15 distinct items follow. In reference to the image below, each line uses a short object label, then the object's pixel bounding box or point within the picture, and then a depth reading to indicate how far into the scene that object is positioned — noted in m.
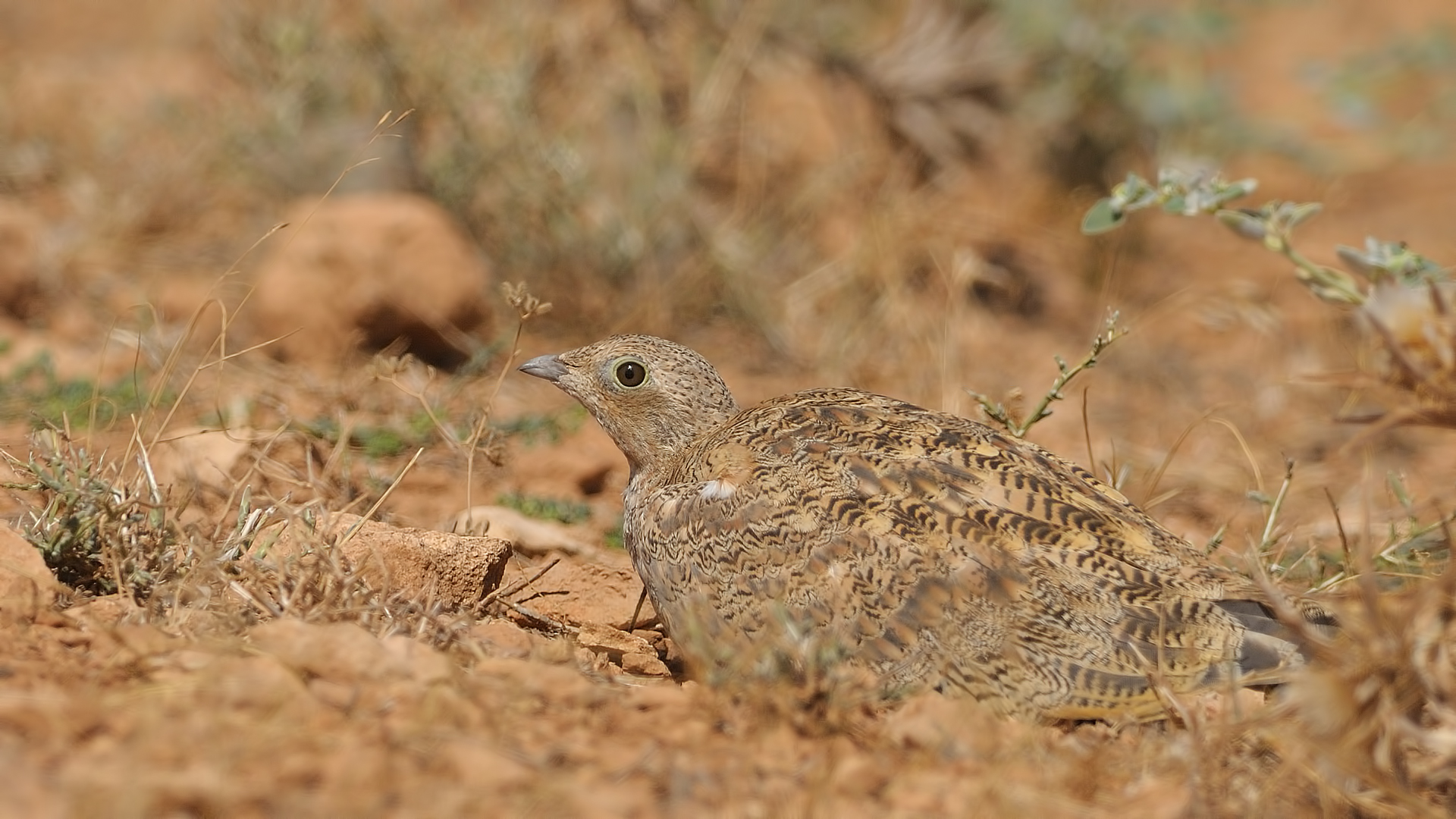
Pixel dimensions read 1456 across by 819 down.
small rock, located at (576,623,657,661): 8.31
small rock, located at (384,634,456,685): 6.35
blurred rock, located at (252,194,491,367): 13.52
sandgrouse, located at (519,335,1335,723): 7.06
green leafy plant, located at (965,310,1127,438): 8.58
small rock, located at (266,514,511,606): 8.06
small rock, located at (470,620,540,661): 7.34
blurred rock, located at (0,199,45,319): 13.42
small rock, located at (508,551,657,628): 8.95
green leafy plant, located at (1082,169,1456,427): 6.50
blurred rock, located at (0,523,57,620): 6.90
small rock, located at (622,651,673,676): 8.12
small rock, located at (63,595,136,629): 6.96
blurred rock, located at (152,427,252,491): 9.59
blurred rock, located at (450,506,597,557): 9.60
